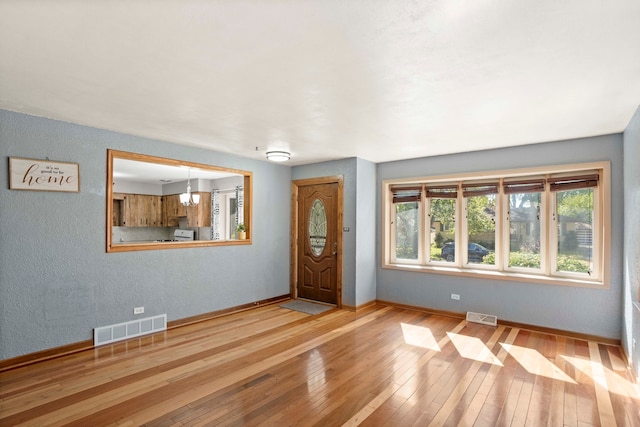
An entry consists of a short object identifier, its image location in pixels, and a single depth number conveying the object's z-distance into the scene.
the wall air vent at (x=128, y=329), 3.87
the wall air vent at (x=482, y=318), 4.78
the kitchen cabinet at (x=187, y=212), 8.36
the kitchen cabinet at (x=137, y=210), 8.84
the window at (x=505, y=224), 4.34
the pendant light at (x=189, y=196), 6.61
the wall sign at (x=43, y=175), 3.33
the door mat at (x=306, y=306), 5.48
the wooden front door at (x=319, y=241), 5.82
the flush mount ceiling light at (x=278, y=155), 5.03
